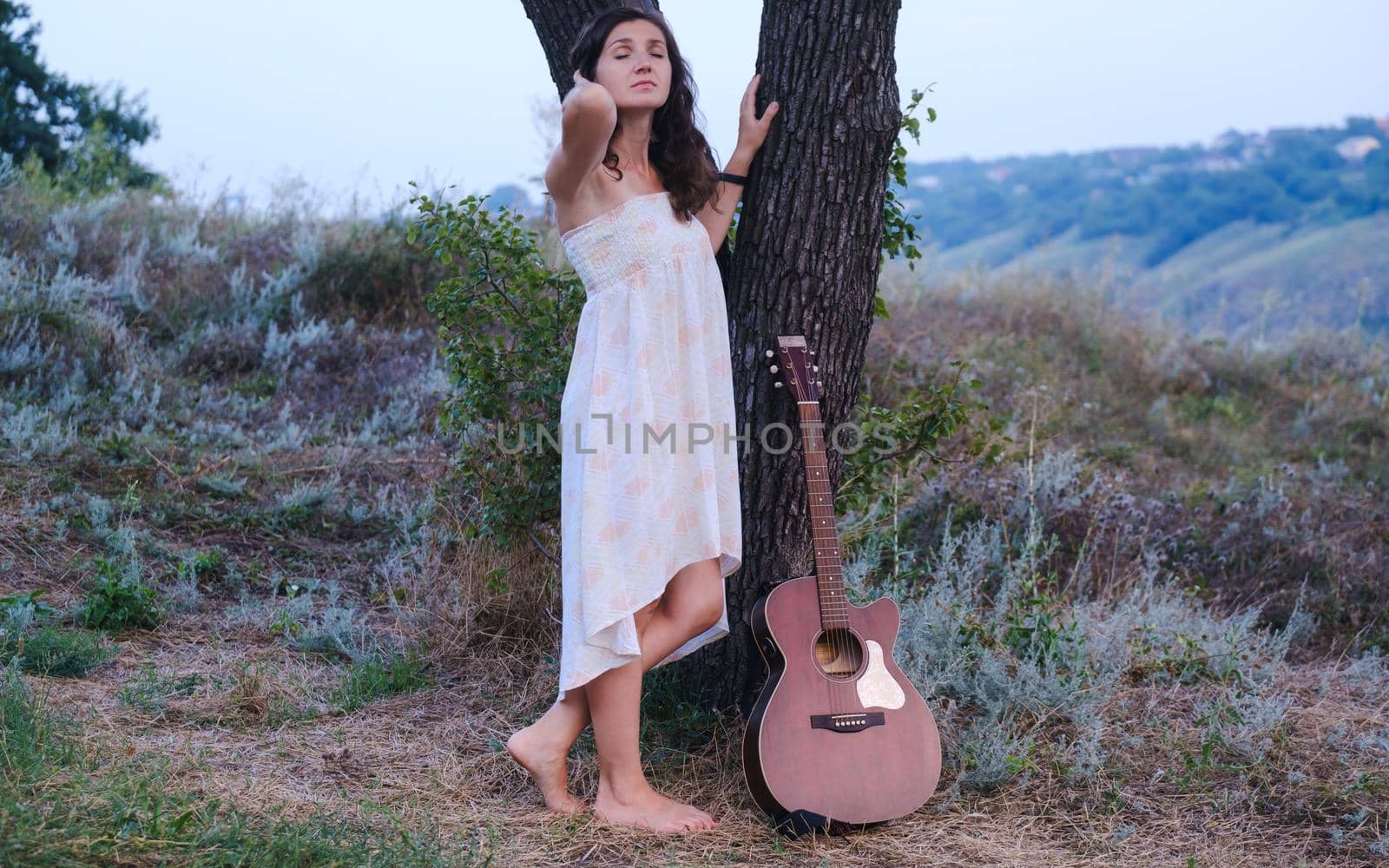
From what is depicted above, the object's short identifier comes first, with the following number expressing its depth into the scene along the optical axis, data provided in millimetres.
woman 2980
